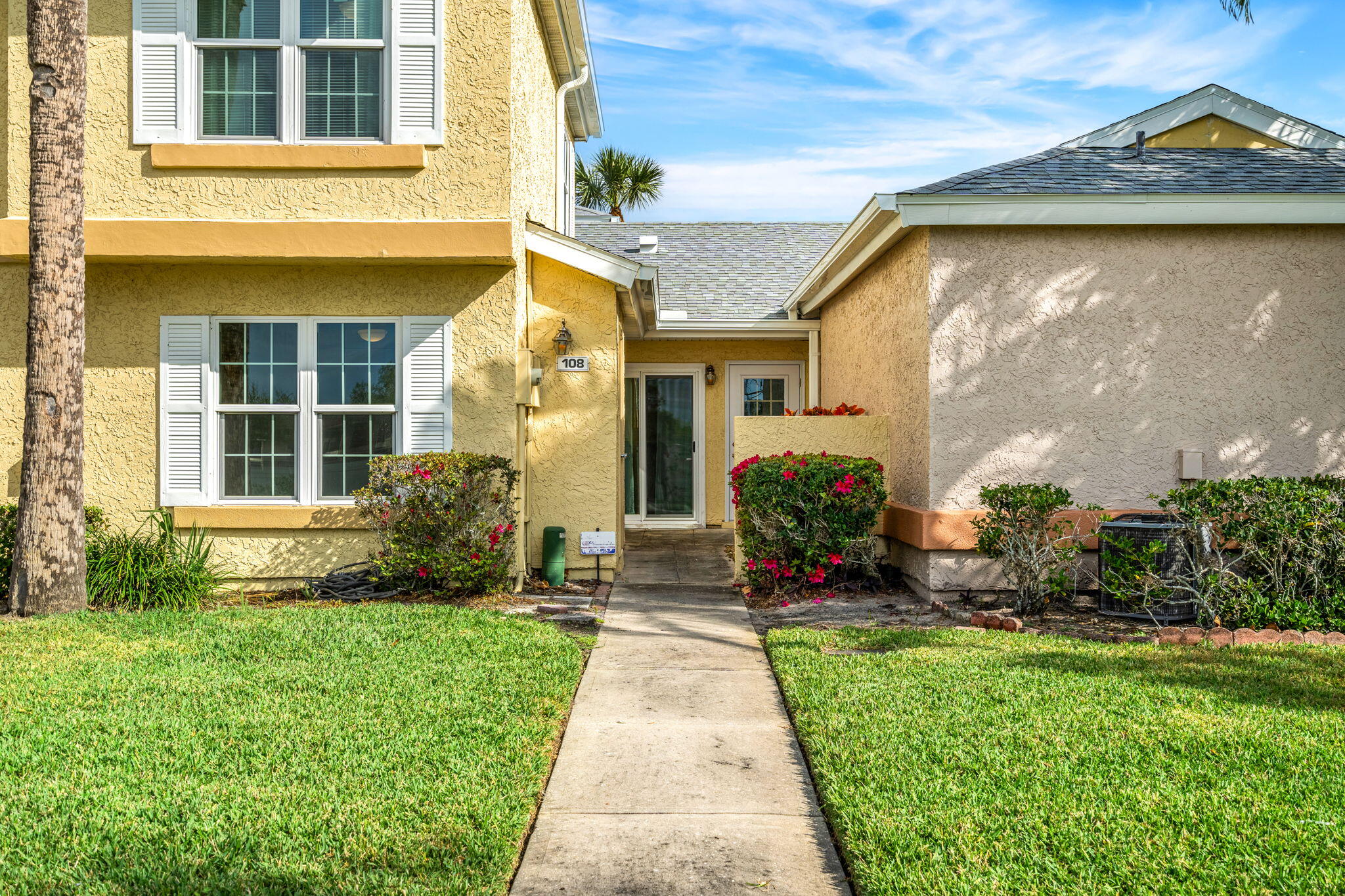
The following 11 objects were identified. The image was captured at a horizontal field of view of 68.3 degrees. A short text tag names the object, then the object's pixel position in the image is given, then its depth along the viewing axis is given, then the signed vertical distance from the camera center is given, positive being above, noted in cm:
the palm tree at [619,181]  3152 +876
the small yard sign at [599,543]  970 -87
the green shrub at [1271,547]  714 -68
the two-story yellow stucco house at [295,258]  859 +172
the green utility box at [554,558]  954 -100
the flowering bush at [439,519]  833 -55
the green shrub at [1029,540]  766 -67
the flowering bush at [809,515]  885 -55
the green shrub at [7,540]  818 -70
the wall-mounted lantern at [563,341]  964 +111
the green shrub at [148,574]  809 -99
